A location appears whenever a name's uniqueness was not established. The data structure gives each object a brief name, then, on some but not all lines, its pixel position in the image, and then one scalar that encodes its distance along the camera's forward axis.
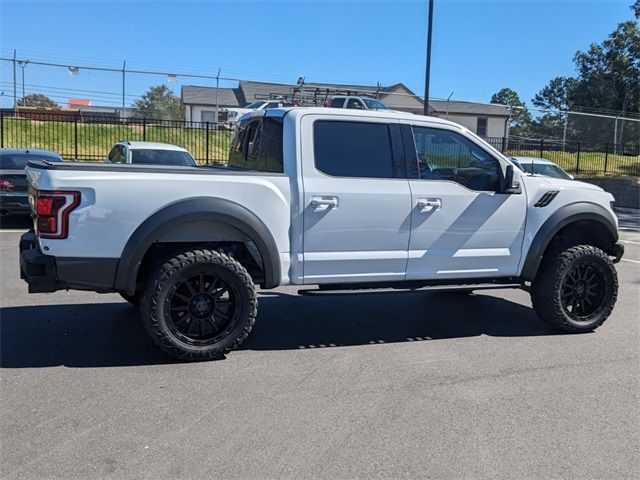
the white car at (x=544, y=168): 14.83
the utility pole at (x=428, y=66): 18.50
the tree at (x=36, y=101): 21.38
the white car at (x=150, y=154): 12.55
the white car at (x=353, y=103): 21.06
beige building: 41.22
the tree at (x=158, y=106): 24.03
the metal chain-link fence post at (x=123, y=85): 21.31
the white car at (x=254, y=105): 24.80
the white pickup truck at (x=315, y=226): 4.48
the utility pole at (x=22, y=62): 19.67
